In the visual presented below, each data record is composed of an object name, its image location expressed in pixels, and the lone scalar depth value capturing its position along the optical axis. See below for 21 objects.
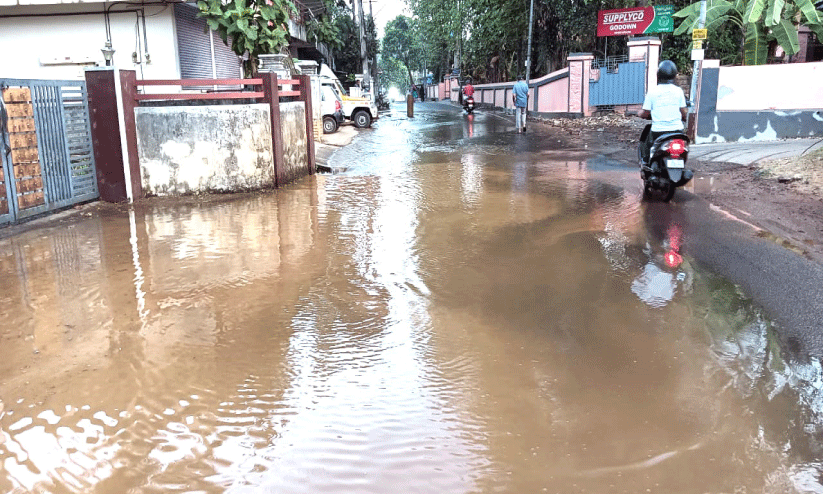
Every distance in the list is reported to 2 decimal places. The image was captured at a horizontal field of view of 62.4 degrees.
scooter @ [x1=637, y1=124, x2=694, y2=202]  8.70
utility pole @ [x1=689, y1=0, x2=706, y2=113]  14.70
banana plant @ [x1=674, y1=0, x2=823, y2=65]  16.98
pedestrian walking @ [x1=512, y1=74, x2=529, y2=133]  21.20
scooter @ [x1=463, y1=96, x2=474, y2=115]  32.47
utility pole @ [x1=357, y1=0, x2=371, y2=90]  32.03
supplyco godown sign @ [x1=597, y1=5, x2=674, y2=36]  24.61
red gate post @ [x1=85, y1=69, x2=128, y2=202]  9.74
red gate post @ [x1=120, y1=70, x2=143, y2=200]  9.88
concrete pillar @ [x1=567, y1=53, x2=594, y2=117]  26.14
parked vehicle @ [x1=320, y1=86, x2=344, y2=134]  22.95
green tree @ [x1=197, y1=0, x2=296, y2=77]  11.06
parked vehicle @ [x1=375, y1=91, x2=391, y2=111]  44.59
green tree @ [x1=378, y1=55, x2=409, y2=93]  99.06
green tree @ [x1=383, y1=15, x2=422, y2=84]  88.76
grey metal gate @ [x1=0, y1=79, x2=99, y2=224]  8.30
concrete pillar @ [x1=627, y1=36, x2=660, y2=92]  25.39
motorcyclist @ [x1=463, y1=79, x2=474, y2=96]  33.33
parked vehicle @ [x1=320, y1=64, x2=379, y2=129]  26.39
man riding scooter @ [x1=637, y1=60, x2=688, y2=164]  9.06
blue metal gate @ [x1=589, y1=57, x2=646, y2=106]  25.84
